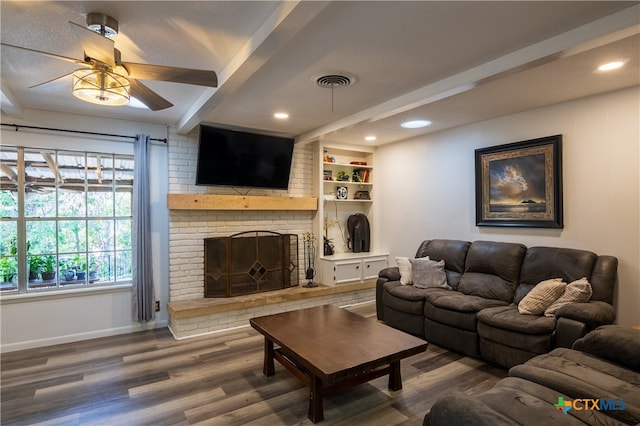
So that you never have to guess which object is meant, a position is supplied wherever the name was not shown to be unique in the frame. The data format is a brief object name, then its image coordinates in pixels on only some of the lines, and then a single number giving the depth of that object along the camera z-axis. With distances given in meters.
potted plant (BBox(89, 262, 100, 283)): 3.90
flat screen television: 4.10
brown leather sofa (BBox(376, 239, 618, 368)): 2.58
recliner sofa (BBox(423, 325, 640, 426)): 1.46
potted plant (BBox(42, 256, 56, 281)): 3.68
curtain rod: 3.45
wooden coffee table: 2.15
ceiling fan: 1.86
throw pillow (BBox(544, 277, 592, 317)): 2.70
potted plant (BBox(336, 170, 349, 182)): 5.31
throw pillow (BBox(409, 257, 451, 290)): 3.85
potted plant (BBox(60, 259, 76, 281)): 3.77
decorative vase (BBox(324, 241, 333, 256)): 5.14
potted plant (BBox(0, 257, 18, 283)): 3.52
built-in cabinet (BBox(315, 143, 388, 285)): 4.89
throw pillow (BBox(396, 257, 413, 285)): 3.96
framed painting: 3.34
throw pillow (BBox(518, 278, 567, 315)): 2.79
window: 3.54
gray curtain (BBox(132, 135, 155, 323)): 3.91
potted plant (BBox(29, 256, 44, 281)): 3.62
